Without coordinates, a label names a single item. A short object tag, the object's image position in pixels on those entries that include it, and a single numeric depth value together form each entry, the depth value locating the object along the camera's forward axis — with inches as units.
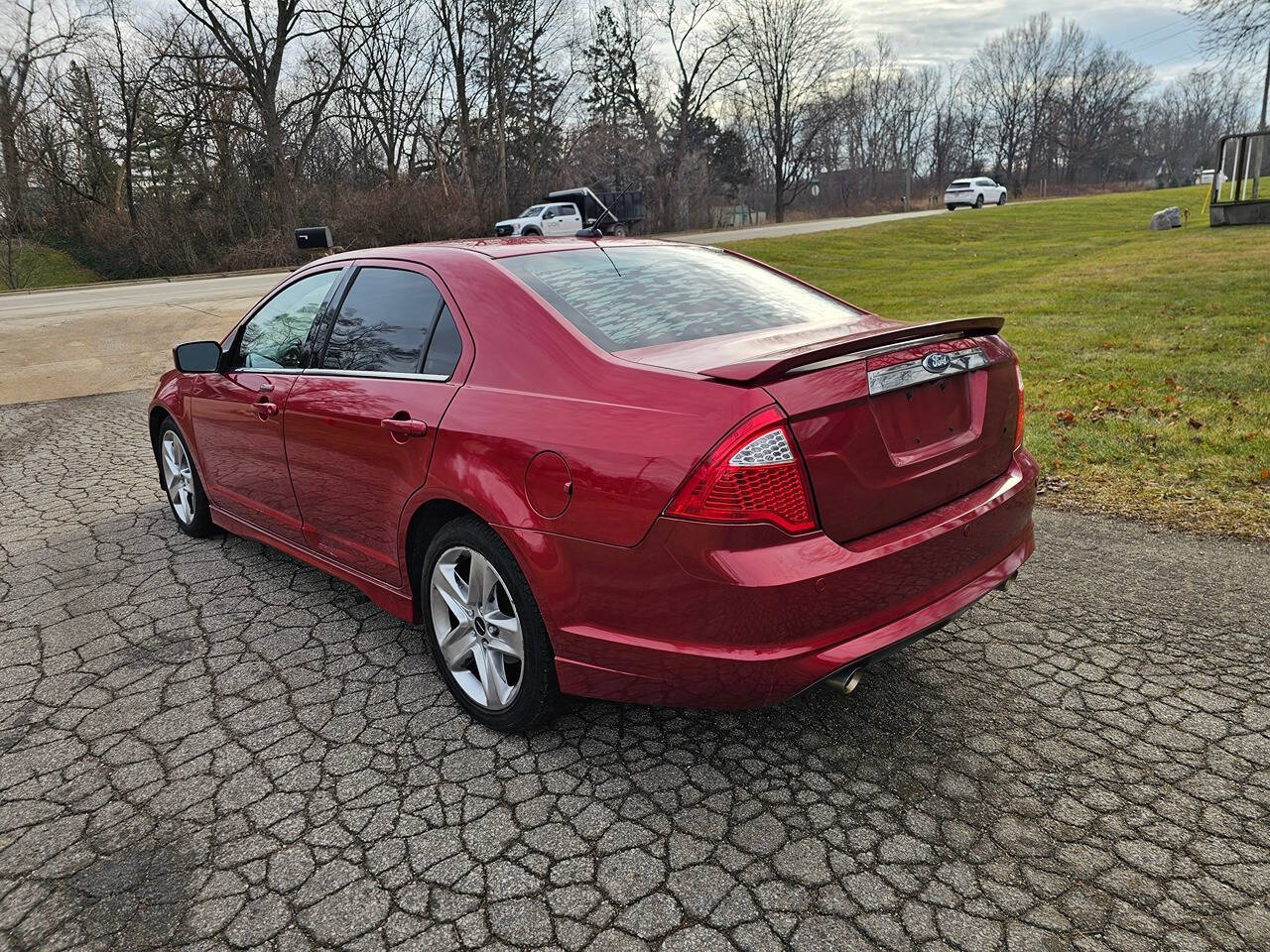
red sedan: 88.5
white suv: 1827.0
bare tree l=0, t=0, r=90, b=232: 1311.5
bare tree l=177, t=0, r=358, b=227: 1348.4
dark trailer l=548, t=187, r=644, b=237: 1354.6
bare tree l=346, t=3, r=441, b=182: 1549.0
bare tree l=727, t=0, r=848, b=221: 2226.9
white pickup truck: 1230.3
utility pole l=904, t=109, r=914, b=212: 3189.0
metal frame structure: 775.0
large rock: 968.3
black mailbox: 400.5
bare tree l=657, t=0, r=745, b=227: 1854.1
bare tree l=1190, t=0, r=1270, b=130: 720.5
